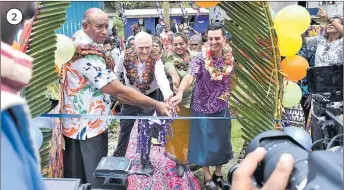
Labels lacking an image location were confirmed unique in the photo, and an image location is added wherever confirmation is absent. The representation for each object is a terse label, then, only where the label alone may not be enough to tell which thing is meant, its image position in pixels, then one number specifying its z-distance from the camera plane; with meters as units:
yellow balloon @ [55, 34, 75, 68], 2.61
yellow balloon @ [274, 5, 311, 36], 2.75
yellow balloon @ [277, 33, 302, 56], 2.74
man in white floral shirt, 2.71
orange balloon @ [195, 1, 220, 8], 2.78
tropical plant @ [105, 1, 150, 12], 16.65
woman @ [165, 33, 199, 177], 4.22
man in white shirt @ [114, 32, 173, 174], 4.08
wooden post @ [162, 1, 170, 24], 7.21
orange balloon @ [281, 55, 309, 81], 2.93
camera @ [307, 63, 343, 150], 1.75
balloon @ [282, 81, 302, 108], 2.76
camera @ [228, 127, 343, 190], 0.82
